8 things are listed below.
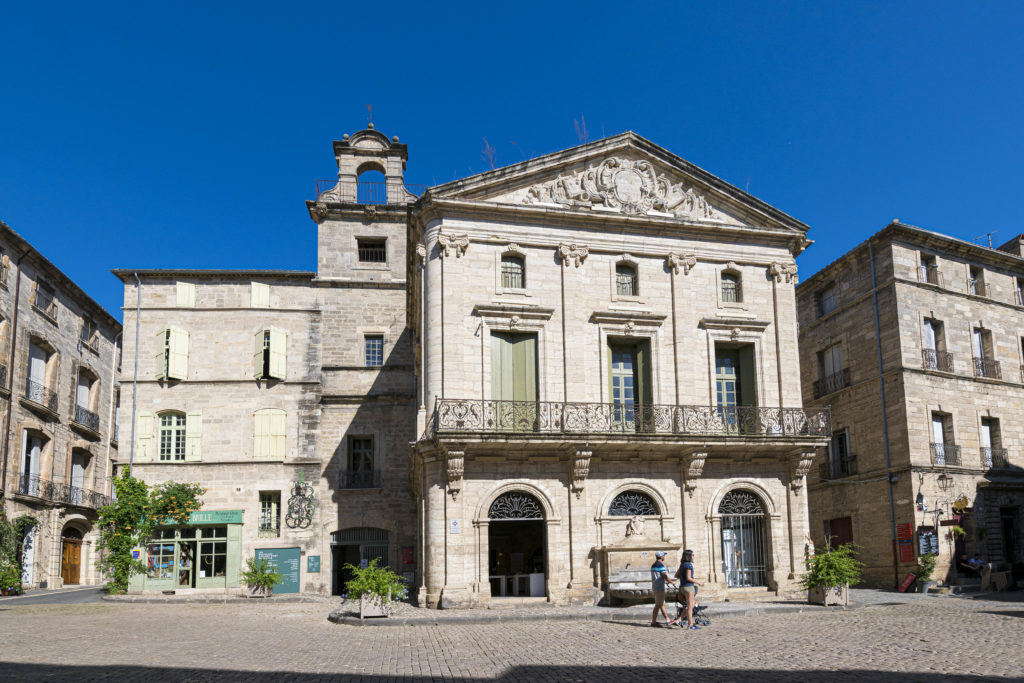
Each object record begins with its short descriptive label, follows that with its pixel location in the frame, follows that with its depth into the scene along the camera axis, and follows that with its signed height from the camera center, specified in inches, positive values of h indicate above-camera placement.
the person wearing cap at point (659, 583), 613.9 -63.9
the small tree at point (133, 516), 1114.1 -24.3
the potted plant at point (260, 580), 1047.0 -97.2
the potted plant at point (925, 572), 989.8 -94.8
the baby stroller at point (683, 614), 608.7 -84.1
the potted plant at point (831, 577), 745.0 -74.9
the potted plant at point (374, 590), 690.2 -73.2
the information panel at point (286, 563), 1140.7 -85.7
